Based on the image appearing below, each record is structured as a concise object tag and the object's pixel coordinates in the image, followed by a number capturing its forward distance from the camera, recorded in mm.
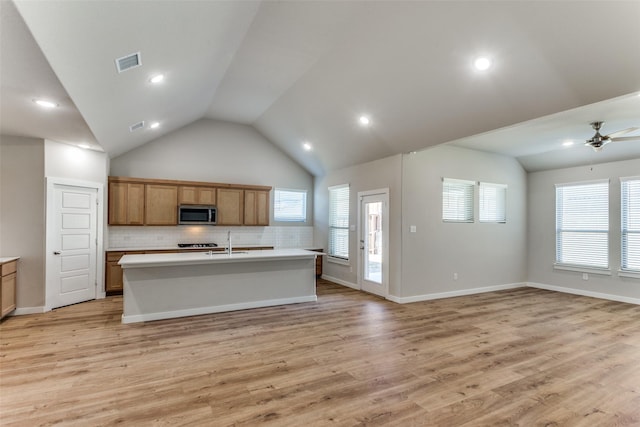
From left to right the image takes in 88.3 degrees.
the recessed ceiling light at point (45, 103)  3361
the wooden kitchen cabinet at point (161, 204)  6379
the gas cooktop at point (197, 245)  6762
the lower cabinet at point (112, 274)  5934
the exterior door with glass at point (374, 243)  6027
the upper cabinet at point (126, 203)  6109
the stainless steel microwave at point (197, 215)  6586
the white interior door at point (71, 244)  5059
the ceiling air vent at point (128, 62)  3029
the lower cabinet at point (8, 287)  4332
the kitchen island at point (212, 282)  4480
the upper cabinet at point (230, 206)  7023
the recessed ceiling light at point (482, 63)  3379
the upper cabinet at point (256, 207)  7289
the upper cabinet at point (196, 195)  6652
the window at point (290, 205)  8023
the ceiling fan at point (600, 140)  3949
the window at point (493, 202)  6789
